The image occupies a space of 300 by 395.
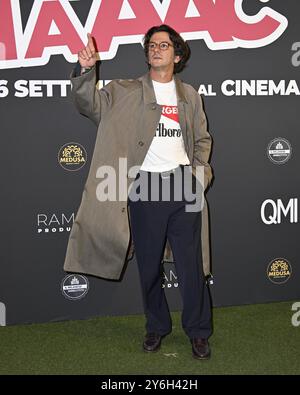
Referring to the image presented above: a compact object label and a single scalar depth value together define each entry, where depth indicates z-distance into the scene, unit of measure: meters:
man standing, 2.99
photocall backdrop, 3.49
